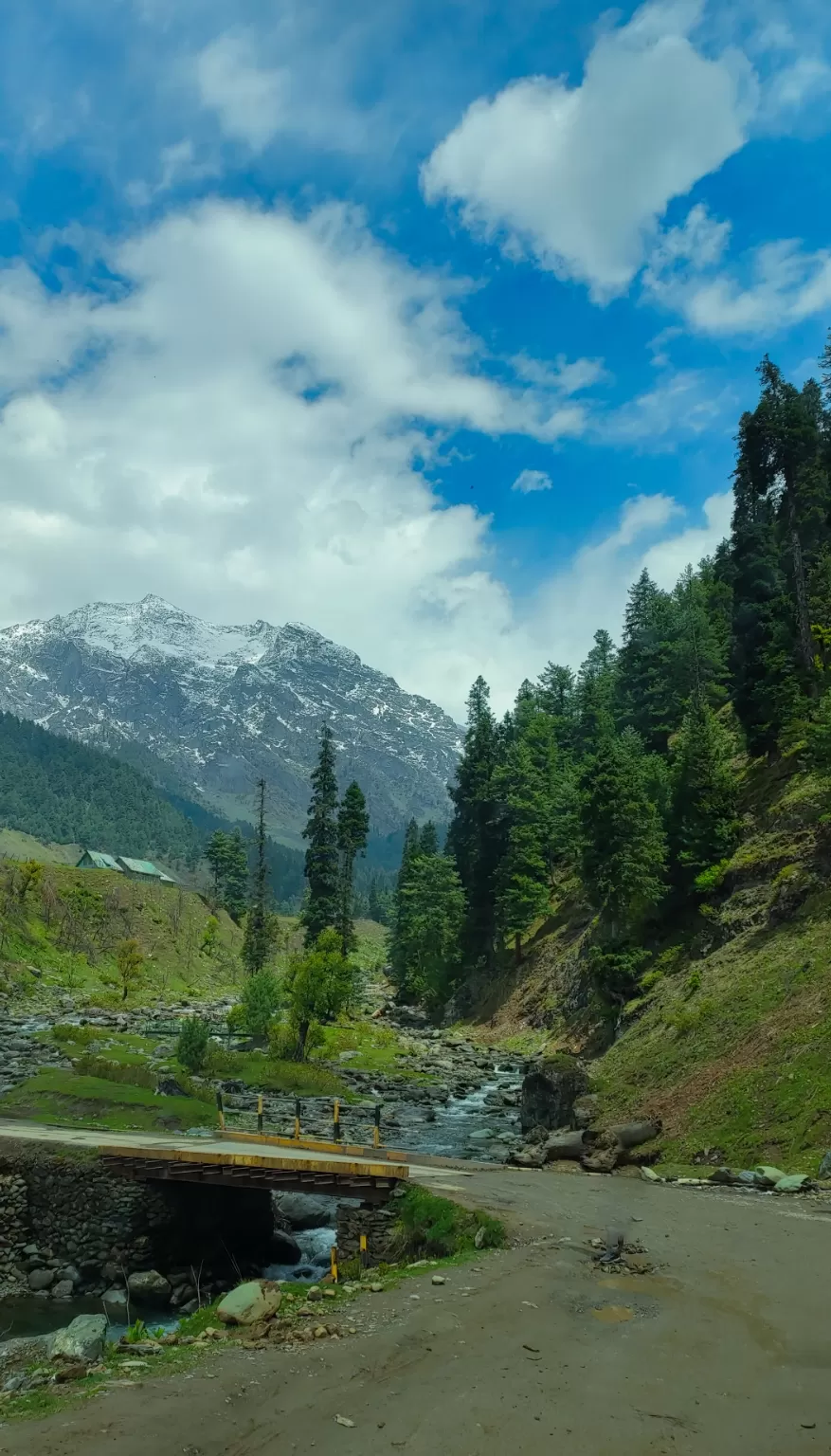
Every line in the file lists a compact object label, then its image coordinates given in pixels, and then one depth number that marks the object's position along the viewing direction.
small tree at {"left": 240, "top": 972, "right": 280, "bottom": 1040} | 55.38
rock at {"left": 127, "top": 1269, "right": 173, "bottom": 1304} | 19.84
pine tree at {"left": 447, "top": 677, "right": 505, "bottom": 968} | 84.44
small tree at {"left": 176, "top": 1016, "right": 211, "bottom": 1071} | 44.91
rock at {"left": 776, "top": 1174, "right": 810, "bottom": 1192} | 19.84
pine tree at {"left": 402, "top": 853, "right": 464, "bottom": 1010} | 85.94
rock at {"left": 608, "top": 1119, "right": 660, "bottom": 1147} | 26.78
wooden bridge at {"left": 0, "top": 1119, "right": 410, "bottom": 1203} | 20.23
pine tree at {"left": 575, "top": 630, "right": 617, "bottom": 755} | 92.12
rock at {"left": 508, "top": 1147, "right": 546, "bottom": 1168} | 27.39
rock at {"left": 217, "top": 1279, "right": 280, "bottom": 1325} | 13.70
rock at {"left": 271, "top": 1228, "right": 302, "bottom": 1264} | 23.12
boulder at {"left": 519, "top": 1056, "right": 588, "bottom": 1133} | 33.19
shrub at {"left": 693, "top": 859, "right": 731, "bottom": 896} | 45.16
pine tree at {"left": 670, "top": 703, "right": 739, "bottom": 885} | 47.53
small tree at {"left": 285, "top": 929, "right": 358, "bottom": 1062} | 51.91
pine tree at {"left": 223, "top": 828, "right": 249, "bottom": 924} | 158.00
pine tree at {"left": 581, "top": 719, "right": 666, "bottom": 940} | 49.44
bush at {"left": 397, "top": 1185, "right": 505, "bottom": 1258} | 17.17
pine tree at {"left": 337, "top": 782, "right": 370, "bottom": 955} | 89.11
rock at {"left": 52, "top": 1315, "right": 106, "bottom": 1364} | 13.57
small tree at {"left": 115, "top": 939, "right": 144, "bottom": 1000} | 85.56
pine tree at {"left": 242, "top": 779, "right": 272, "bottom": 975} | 86.44
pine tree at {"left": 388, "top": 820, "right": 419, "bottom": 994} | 104.12
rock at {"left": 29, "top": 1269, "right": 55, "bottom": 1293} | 20.30
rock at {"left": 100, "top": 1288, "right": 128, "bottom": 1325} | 18.78
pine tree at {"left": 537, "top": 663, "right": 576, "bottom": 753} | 111.31
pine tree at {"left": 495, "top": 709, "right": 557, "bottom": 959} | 74.75
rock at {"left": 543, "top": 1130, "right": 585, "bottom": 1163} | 27.02
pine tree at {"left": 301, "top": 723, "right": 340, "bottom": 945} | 82.12
